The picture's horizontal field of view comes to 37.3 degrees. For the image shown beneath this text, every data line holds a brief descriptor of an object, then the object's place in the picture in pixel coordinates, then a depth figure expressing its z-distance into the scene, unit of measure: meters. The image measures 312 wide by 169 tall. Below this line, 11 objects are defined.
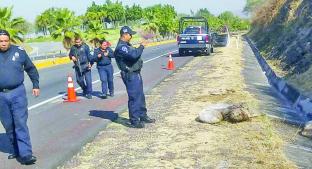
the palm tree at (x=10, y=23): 41.59
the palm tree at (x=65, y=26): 59.62
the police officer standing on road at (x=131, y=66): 8.35
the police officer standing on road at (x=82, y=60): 13.06
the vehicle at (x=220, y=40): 45.82
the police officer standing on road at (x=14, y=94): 6.24
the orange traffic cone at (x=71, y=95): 12.85
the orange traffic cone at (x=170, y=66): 22.67
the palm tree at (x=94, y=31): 64.73
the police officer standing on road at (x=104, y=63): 12.77
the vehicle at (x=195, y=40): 31.05
